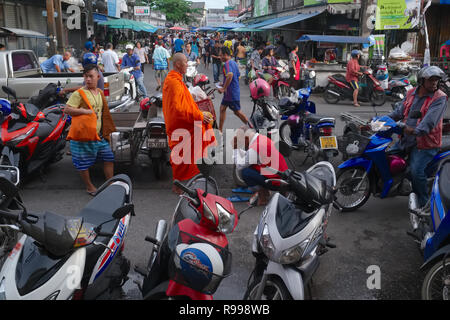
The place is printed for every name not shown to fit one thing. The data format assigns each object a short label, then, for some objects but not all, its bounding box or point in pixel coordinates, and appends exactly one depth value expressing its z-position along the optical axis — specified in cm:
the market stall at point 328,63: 1346
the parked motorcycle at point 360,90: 1182
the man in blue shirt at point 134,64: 1219
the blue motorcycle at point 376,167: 461
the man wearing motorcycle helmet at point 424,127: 414
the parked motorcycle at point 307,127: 608
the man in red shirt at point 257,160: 409
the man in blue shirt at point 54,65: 1097
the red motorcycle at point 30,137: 515
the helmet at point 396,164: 464
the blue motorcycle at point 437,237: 271
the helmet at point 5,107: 515
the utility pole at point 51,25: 1446
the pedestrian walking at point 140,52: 1616
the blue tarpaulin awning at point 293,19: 1701
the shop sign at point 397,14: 1341
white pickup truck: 809
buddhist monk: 515
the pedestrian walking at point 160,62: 1387
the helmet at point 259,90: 684
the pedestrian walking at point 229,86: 805
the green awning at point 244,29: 2218
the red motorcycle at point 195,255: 247
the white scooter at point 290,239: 266
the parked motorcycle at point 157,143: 566
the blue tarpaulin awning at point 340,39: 1338
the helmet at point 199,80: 704
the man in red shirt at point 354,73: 1128
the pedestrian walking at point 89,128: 500
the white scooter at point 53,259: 224
